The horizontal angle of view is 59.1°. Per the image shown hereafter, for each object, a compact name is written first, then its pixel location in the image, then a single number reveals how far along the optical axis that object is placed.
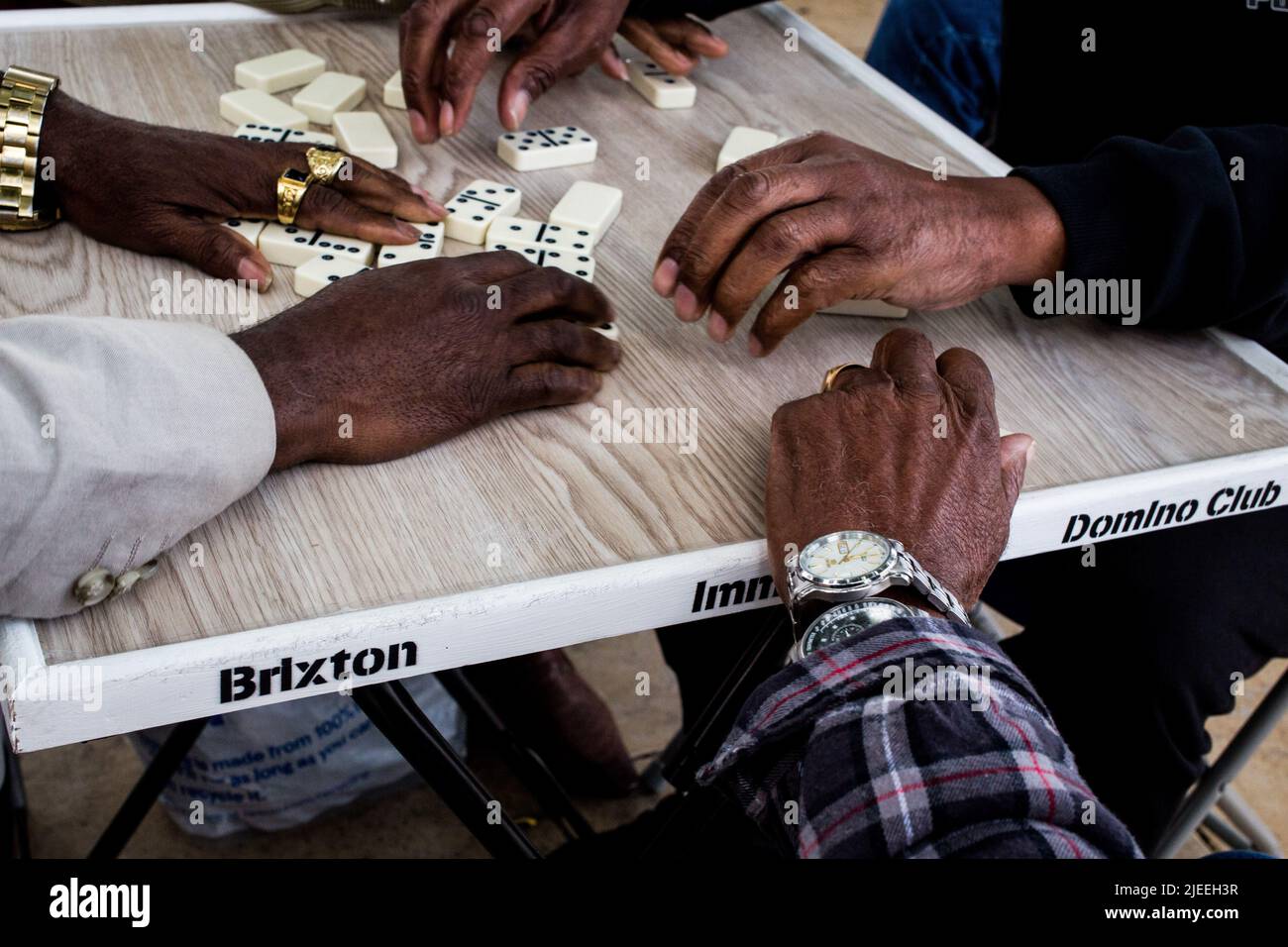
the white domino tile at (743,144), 1.37
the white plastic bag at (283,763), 1.62
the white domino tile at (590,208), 1.19
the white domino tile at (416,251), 1.11
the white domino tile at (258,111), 1.30
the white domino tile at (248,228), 1.12
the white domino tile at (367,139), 1.26
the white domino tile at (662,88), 1.51
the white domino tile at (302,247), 1.10
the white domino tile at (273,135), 1.25
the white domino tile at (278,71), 1.38
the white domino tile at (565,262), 1.12
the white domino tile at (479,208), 1.17
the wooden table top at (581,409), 0.81
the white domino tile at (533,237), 1.15
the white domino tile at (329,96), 1.34
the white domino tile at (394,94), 1.40
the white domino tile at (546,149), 1.32
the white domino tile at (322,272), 1.06
